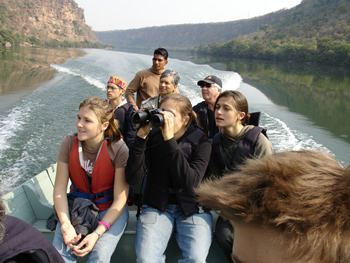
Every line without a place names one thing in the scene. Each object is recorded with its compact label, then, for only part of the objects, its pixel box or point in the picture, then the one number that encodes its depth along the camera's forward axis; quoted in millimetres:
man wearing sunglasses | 3055
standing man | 3936
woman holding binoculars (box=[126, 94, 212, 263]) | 1772
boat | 2029
